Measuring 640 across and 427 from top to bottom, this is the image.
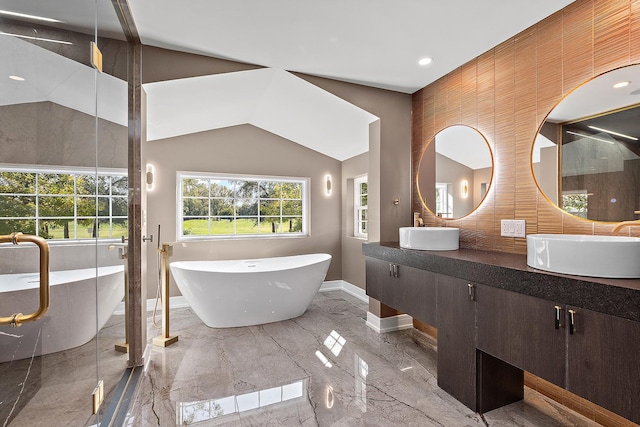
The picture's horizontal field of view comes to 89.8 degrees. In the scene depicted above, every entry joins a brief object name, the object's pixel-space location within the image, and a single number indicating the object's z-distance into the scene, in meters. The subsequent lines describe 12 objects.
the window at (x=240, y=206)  4.35
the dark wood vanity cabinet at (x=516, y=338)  1.29
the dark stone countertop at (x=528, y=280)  1.28
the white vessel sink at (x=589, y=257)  1.38
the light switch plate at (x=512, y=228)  2.28
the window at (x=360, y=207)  4.76
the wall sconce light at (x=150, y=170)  3.99
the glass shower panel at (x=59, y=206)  0.95
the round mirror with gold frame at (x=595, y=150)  1.75
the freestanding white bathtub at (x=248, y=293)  3.17
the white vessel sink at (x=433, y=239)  2.46
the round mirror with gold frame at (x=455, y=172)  2.64
